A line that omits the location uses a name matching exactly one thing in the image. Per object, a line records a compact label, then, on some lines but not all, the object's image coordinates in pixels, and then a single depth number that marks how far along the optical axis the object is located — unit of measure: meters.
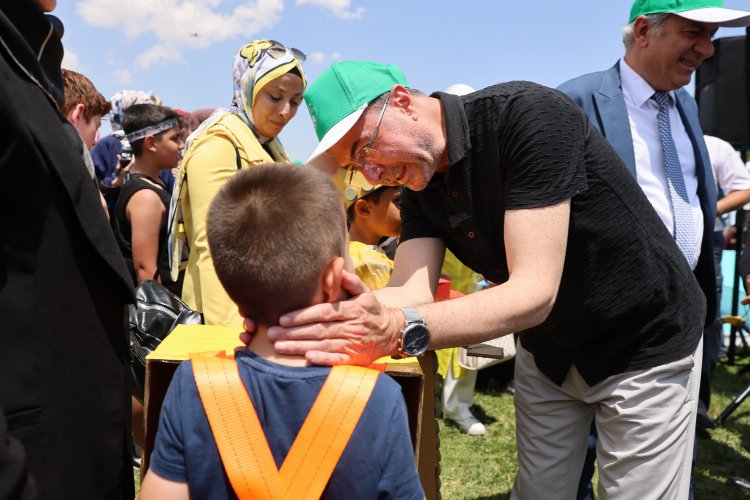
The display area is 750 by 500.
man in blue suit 2.83
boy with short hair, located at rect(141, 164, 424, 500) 1.20
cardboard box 1.41
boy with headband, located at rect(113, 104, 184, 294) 3.65
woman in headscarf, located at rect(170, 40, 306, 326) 2.74
